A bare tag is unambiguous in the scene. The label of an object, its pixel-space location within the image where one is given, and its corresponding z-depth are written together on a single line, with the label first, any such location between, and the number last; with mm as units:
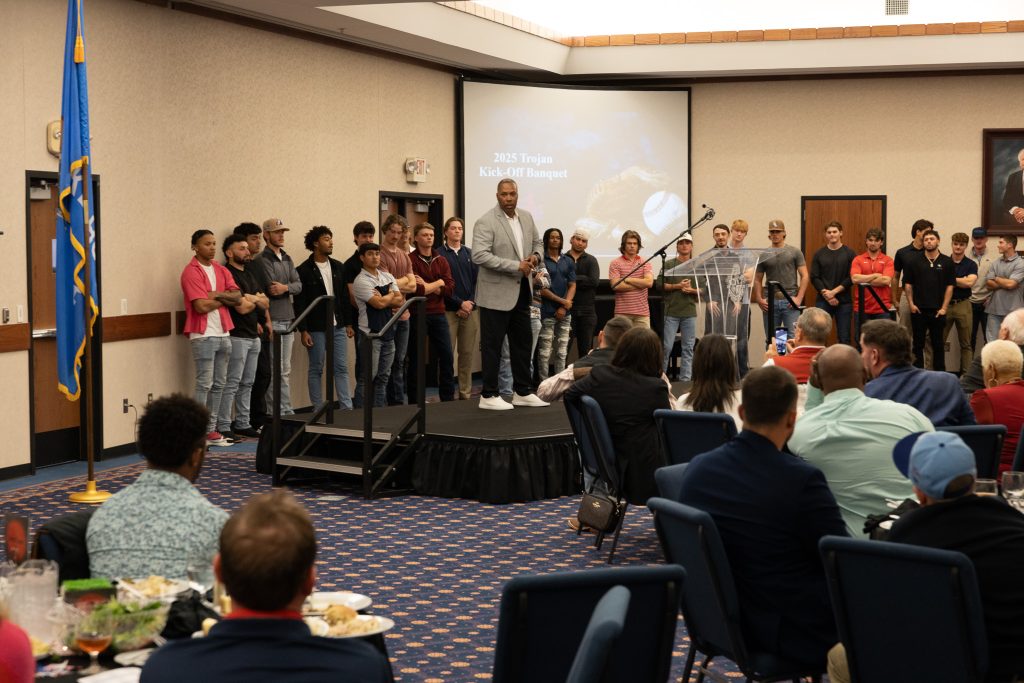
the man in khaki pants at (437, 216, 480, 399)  11816
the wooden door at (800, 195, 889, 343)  14750
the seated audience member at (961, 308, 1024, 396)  5938
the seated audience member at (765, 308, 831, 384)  6059
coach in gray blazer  8523
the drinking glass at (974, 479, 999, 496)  3922
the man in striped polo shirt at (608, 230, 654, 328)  12852
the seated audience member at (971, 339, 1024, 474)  5090
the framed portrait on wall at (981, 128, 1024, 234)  14398
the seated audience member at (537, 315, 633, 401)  6820
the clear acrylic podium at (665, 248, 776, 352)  10250
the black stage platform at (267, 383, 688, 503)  7699
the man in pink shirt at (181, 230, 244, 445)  9758
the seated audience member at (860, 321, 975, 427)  5012
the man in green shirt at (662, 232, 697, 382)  13398
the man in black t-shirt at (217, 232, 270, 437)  10086
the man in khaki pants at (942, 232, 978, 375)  13625
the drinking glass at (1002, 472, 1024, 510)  4047
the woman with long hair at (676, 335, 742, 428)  5785
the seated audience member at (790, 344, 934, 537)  4059
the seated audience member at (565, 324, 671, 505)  6176
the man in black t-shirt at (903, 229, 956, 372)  13492
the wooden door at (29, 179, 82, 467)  8820
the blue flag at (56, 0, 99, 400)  7531
